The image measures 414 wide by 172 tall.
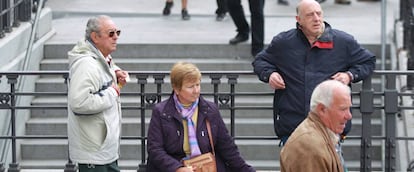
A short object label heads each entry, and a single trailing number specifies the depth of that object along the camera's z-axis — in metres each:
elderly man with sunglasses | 12.82
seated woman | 12.39
